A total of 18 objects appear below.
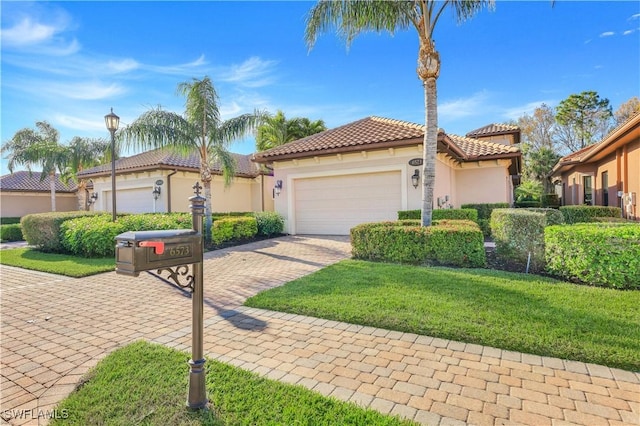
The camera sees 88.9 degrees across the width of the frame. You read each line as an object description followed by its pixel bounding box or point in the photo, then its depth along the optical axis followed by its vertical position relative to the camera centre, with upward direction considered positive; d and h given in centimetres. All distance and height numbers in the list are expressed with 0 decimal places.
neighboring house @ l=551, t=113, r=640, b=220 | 1121 +165
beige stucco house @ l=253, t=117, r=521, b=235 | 1155 +149
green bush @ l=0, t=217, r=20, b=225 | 2234 -25
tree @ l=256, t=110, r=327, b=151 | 2064 +545
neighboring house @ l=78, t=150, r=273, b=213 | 1683 +162
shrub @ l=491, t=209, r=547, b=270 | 641 -60
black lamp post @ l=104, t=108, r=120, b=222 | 1052 +291
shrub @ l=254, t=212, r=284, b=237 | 1323 -46
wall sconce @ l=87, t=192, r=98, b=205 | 1997 +111
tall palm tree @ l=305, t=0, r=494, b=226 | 798 +475
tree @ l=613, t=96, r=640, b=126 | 3158 +942
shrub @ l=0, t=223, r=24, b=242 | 1650 -83
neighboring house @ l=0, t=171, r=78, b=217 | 2375 +164
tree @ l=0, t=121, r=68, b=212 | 2022 +384
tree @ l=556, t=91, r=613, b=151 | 3266 +910
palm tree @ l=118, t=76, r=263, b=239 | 1116 +299
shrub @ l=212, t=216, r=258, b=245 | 1135 -61
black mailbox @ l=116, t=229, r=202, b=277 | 214 -25
